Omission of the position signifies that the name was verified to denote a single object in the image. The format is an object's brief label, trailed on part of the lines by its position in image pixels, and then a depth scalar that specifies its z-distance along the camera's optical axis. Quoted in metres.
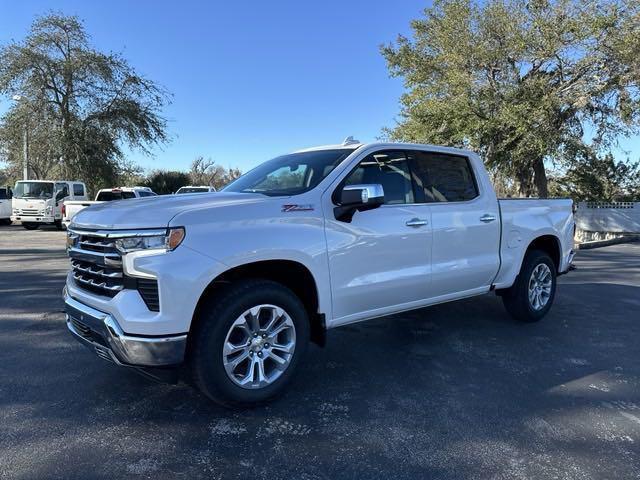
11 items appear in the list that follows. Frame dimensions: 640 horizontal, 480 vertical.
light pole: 26.56
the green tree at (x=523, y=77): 18.19
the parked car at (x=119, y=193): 18.28
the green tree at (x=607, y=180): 23.69
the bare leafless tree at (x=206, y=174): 59.04
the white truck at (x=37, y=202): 19.77
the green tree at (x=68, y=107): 27.20
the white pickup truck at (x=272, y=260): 3.09
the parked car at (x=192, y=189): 20.08
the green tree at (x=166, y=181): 42.47
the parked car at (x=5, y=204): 21.58
